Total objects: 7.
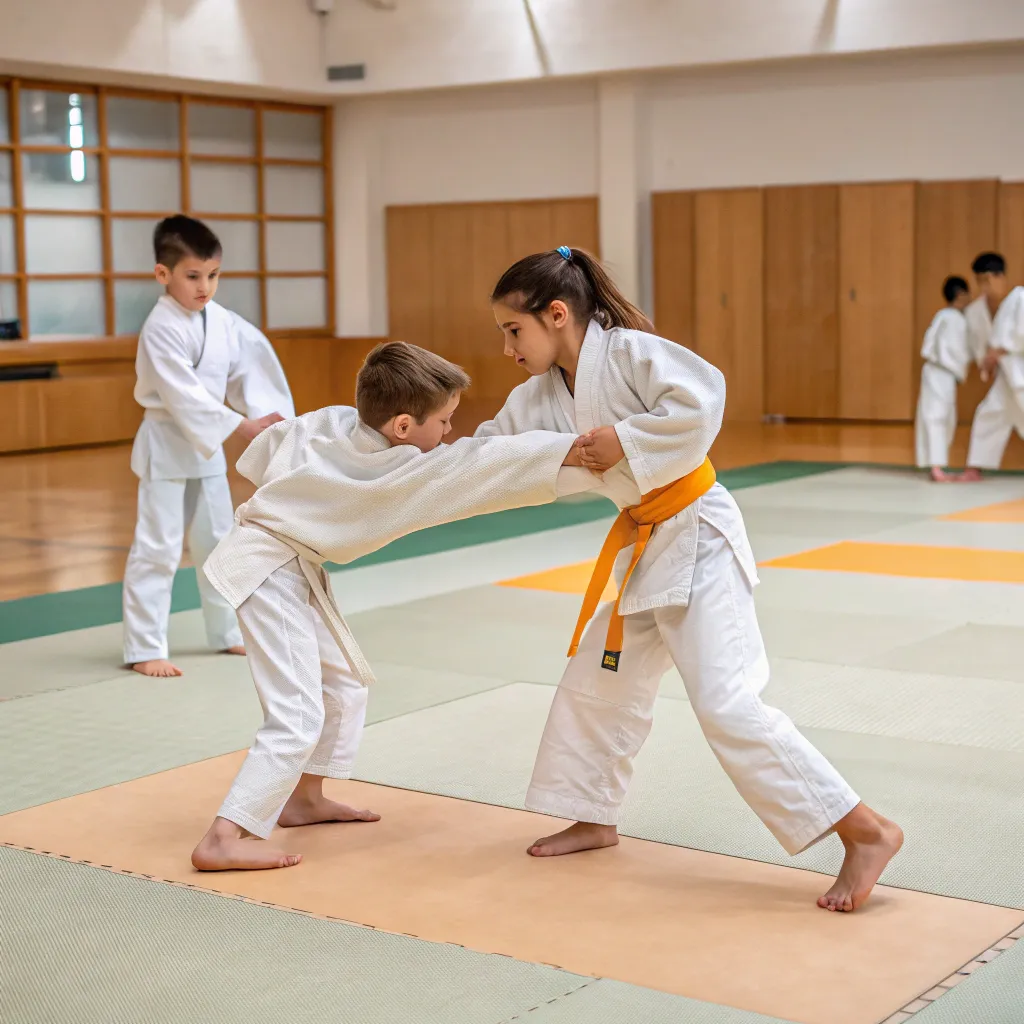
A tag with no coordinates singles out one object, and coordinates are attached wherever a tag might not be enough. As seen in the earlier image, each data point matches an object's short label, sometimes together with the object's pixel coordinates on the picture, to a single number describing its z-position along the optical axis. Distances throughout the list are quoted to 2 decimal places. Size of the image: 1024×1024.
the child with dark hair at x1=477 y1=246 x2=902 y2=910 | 2.62
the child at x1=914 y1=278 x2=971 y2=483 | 9.81
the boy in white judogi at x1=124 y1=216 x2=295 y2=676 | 4.67
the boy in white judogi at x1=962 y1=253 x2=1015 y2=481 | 9.69
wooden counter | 12.04
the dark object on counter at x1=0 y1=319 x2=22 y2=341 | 12.71
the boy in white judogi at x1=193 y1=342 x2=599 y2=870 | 2.74
